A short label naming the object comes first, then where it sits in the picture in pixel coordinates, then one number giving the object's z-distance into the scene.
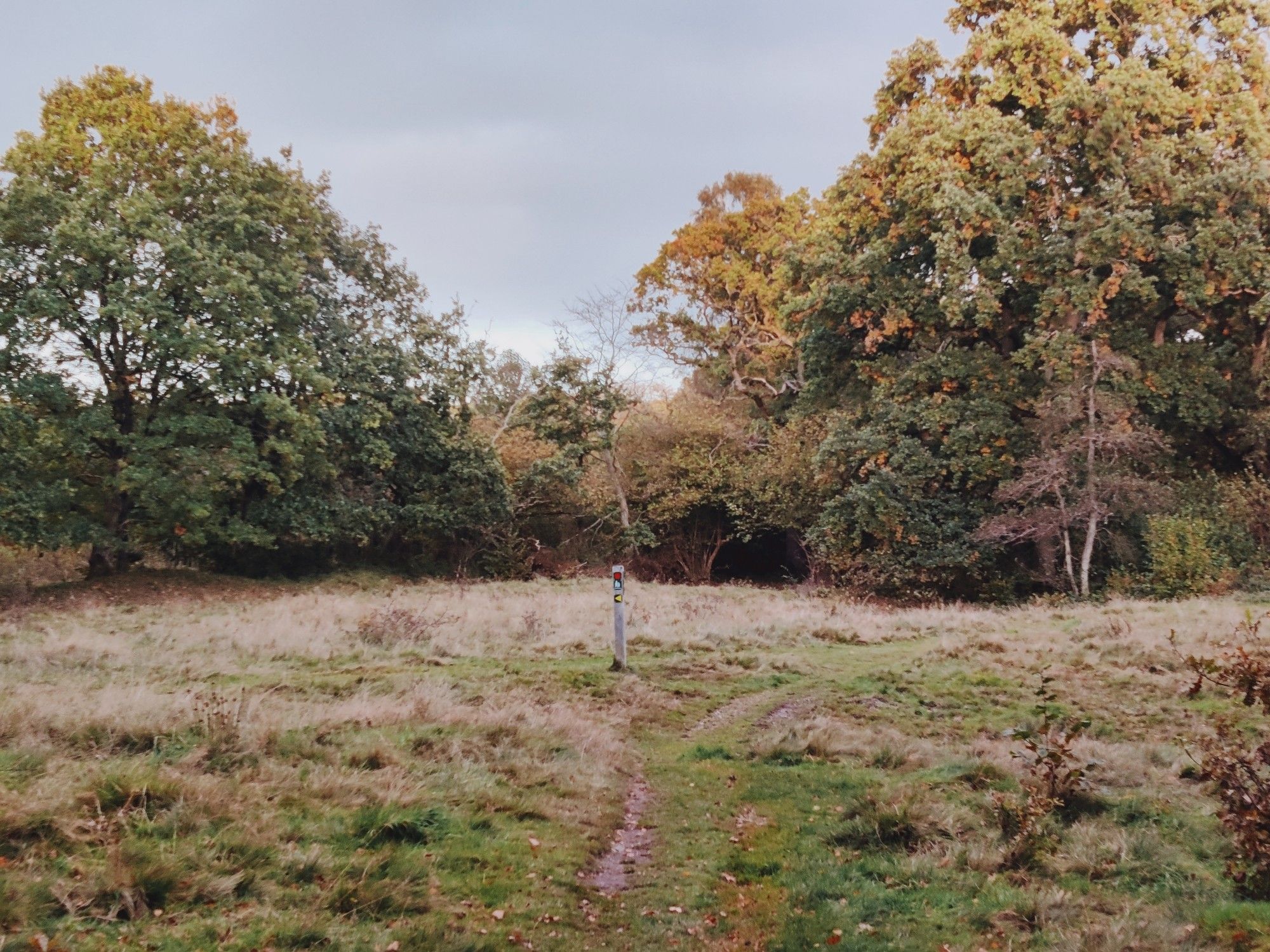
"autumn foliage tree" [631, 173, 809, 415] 38.03
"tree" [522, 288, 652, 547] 33.66
